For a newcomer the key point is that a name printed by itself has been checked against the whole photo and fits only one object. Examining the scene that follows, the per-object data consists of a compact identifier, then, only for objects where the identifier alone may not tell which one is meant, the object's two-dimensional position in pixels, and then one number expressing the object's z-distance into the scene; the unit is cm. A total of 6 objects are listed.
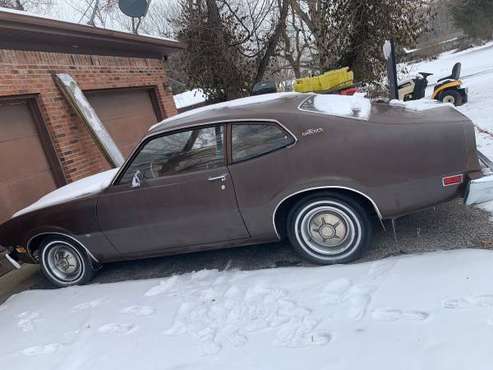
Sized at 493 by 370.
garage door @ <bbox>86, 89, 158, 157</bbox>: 817
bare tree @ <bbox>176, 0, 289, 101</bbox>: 1441
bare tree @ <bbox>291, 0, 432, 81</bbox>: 1395
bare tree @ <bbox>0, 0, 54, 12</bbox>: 2408
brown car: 354
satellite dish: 925
